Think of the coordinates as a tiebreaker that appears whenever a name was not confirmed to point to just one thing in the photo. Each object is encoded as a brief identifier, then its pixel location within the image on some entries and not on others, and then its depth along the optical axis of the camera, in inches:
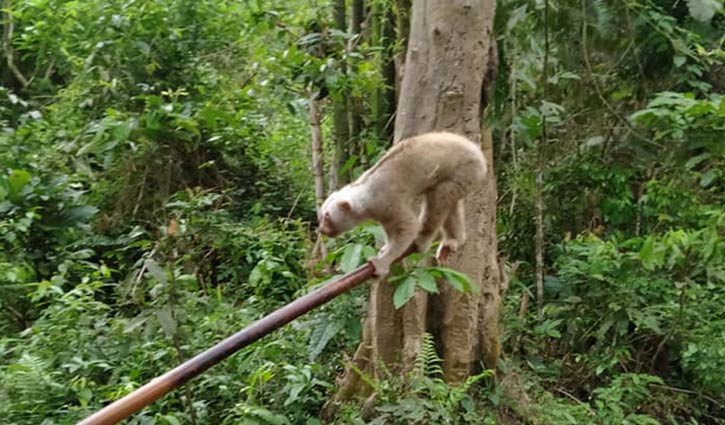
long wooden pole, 89.0
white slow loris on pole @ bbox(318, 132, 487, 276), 137.4
